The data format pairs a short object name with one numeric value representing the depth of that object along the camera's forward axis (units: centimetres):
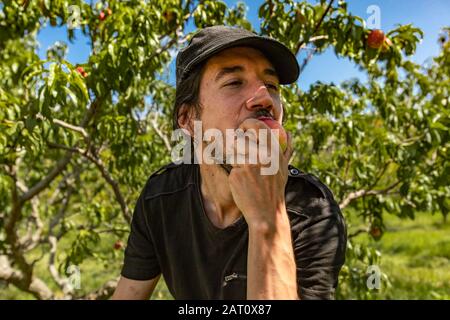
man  94
